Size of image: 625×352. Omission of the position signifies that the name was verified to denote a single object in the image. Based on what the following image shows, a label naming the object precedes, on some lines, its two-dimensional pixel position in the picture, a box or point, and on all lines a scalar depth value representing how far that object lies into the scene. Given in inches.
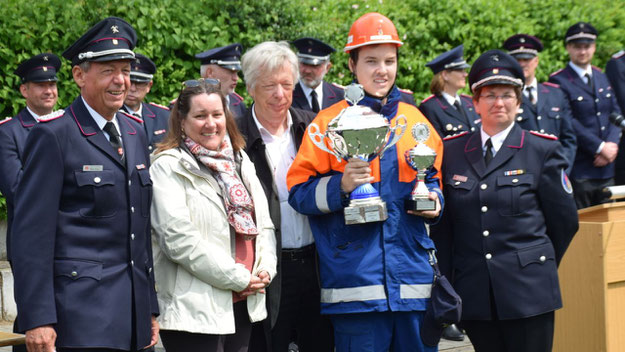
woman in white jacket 167.2
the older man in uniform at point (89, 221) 145.3
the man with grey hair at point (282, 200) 192.9
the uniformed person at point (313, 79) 312.2
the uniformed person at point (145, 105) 286.7
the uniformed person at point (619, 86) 370.3
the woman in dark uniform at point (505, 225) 189.8
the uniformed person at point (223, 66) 310.2
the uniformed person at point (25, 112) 249.3
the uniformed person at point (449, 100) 316.8
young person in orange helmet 173.9
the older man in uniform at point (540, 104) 332.8
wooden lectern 224.2
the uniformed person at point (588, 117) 350.9
